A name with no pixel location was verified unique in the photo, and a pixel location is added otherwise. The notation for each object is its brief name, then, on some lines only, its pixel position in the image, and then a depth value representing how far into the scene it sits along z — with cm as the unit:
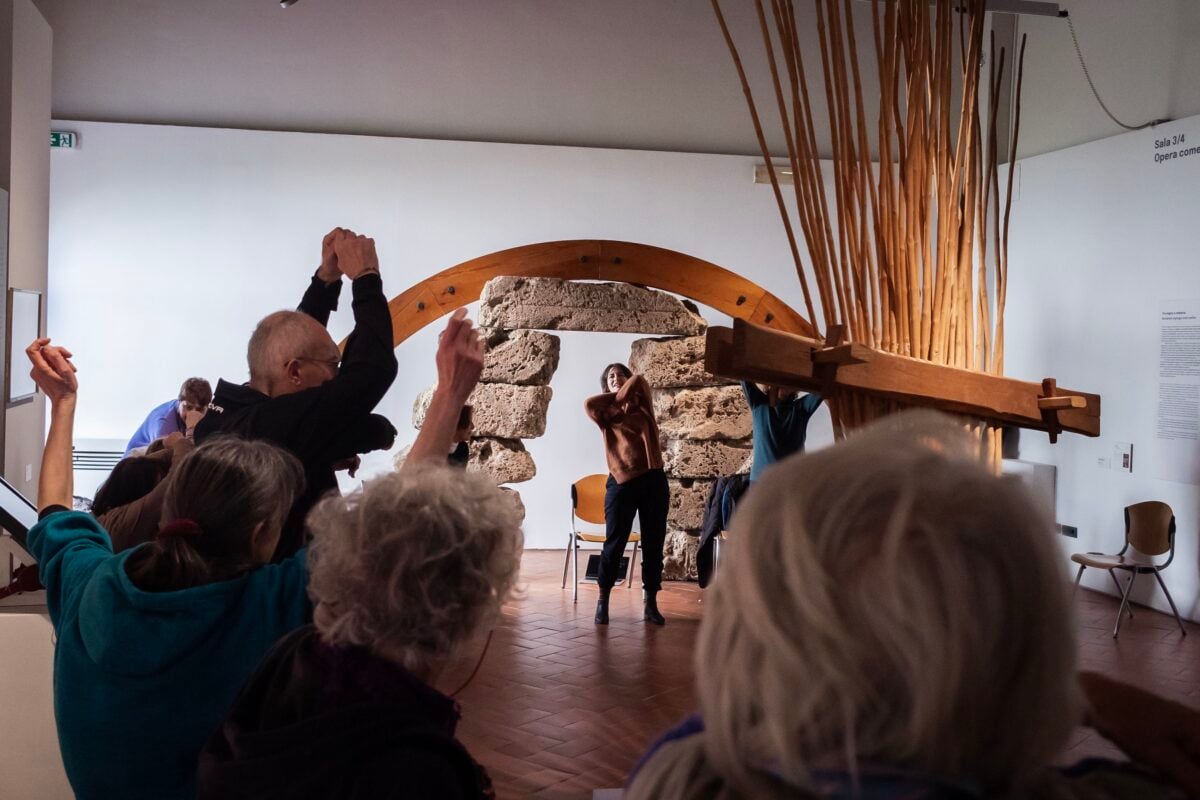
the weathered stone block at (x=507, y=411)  752
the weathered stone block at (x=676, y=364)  782
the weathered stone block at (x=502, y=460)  752
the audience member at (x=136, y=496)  239
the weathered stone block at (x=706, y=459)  786
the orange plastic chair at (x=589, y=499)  757
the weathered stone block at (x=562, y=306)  743
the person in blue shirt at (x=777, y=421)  638
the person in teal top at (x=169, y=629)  154
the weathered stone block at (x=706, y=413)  786
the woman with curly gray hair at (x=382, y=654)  112
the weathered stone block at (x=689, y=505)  789
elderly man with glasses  220
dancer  659
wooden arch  710
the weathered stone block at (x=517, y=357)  754
